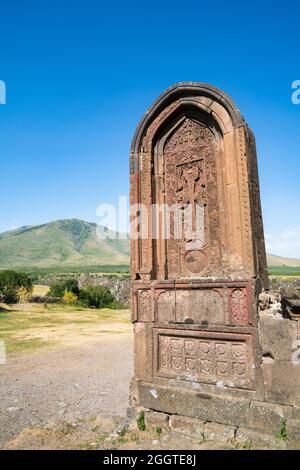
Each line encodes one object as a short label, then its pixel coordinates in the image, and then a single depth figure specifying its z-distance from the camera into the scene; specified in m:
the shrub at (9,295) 33.88
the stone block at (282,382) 4.03
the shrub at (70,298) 37.44
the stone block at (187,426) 4.47
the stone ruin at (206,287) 4.24
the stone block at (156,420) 4.77
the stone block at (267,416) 4.02
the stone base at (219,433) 3.90
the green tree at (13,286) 34.03
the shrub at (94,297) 38.88
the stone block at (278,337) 4.10
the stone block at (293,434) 3.85
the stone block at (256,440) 3.93
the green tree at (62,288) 38.91
